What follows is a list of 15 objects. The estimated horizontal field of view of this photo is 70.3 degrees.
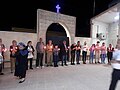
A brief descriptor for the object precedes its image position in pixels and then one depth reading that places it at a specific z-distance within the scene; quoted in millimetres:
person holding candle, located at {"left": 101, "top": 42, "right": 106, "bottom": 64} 6098
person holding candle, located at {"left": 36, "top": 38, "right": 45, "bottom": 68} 4809
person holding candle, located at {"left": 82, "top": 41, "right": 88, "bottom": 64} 5857
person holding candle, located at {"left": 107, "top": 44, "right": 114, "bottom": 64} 6087
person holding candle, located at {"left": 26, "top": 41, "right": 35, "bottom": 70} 4415
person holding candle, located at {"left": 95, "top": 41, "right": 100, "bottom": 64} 6224
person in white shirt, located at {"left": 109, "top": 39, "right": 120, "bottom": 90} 1973
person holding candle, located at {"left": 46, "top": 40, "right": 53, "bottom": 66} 5131
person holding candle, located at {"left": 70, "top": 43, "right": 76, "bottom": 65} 5555
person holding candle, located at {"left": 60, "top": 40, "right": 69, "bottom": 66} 5277
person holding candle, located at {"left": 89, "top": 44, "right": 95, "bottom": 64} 6055
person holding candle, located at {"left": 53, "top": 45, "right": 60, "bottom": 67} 5163
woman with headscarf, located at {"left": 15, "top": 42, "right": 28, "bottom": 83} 3150
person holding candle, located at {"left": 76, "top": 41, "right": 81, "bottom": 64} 5647
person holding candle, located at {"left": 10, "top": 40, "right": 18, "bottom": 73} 3976
